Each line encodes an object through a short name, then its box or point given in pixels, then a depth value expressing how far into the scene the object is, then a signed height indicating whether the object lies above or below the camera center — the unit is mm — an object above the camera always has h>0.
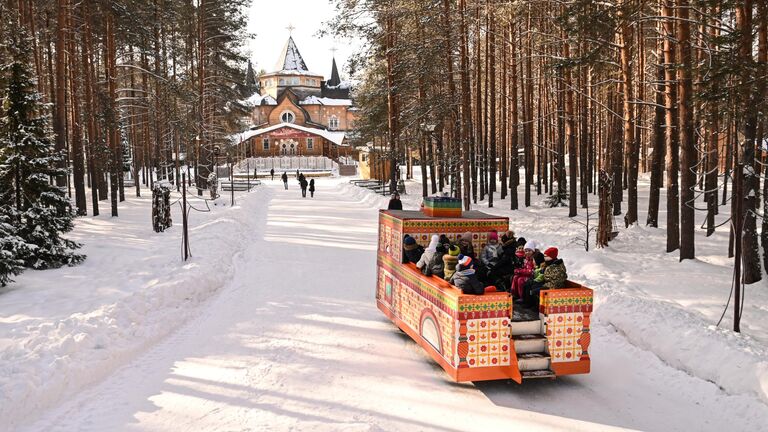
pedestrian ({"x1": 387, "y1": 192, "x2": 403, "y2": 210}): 14914 -571
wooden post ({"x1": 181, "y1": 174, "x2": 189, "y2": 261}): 12984 -1189
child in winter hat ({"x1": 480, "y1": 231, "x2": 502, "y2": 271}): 8133 -1073
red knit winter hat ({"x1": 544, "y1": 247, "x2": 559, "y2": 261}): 7145 -947
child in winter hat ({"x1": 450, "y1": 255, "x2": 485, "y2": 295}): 6527 -1162
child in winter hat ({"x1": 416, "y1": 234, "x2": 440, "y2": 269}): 7742 -1010
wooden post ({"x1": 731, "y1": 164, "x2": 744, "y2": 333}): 7535 -776
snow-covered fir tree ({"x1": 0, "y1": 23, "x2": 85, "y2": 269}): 12469 +452
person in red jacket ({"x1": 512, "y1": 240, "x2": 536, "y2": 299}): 7565 -1253
